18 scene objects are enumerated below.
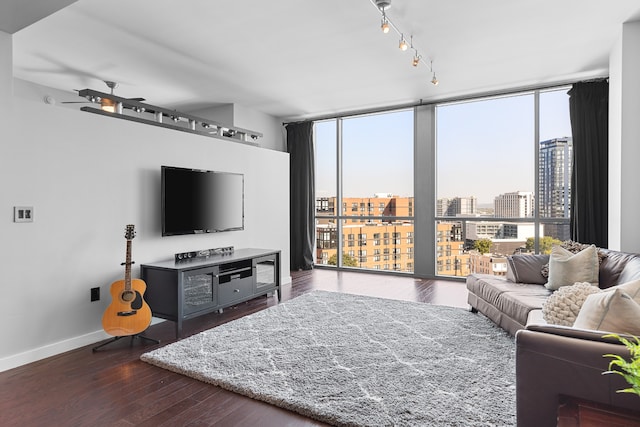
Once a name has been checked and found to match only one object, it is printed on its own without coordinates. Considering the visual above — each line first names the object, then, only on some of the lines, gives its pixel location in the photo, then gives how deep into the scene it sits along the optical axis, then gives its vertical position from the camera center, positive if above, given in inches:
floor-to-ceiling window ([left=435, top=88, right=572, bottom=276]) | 202.1 +18.9
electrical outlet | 128.2 -28.0
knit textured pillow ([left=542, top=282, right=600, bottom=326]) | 83.9 -20.8
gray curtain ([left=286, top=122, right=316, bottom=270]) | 269.1 +13.7
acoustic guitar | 120.0 -31.5
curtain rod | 196.1 +66.3
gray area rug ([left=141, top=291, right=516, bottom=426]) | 81.4 -42.0
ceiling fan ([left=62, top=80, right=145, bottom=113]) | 141.7 +42.3
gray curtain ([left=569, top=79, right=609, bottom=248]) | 182.4 +25.8
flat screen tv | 150.0 +4.8
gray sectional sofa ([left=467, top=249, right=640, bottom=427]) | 51.1 -22.8
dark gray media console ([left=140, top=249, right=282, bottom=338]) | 132.4 -27.5
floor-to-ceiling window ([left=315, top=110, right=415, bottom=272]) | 246.4 +14.1
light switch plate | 108.8 -0.5
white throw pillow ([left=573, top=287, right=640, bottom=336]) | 56.9 -15.9
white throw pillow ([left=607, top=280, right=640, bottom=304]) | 64.8 -13.5
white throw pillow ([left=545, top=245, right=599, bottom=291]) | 122.0 -18.6
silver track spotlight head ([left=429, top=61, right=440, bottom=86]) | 172.1 +62.4
